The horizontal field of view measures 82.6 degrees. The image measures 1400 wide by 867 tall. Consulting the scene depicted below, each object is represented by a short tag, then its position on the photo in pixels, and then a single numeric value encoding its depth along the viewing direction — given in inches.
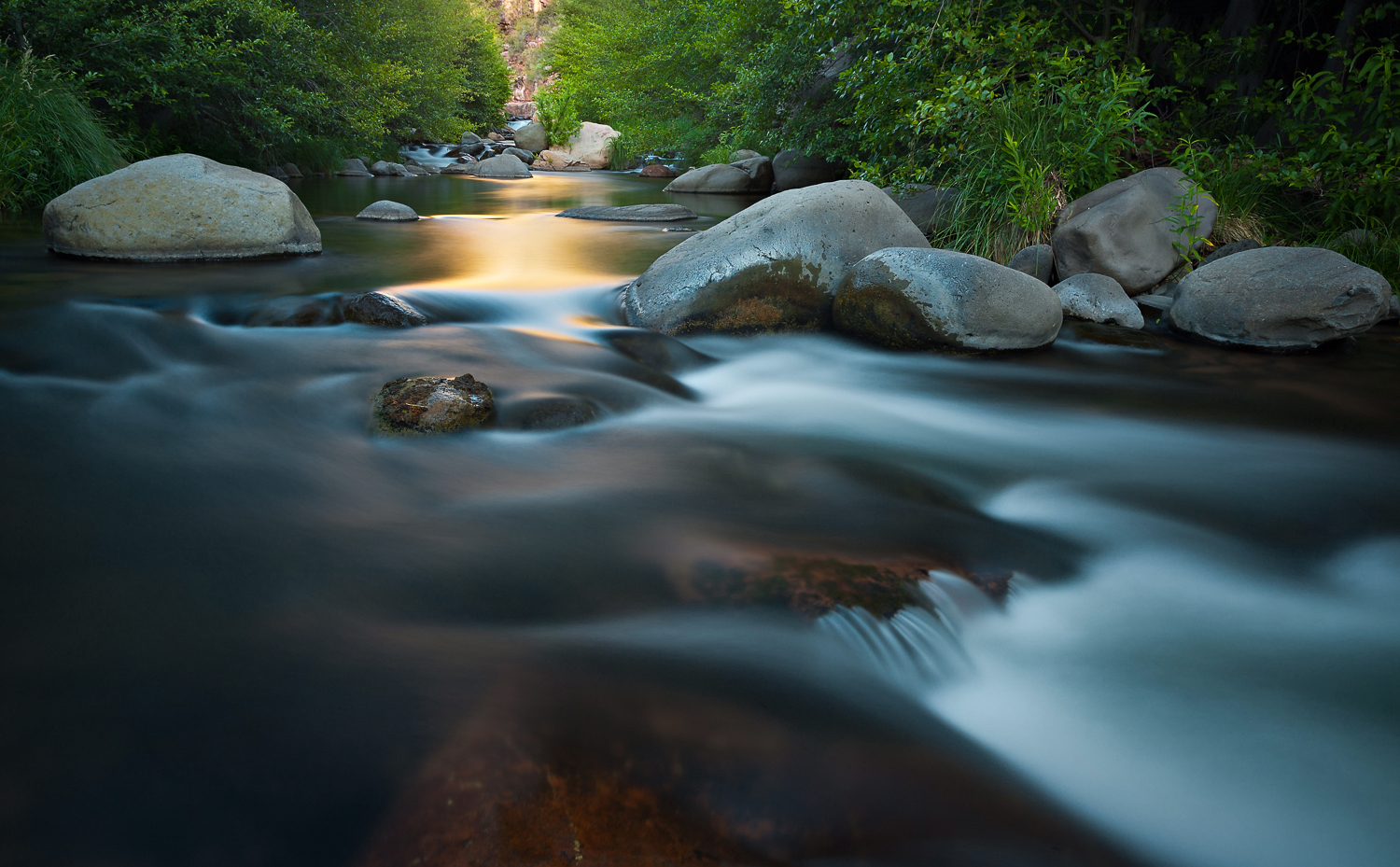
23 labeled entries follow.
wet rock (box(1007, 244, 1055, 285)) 220.8
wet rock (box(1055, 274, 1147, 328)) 199.9
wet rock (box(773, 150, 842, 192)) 539.7
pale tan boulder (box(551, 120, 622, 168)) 962.7
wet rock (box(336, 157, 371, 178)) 663.8
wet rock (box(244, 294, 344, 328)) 171.2
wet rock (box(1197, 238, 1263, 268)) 216.7
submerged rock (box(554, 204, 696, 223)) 395.2
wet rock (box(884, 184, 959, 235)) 257.6
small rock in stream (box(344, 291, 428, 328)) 173.6
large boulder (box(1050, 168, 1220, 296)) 209.6
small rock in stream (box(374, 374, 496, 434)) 118.3
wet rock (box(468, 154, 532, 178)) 749.3
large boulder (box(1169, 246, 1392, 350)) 171.3
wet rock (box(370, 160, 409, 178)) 692.1
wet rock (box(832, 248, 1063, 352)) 173.5
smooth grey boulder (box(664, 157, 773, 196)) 574.6
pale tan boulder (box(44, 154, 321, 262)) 218.1
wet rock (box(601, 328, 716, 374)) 165.3
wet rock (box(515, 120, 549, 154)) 1095.0
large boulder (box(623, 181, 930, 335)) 187.2
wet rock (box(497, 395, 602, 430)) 123.6
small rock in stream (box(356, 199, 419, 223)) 363.9
